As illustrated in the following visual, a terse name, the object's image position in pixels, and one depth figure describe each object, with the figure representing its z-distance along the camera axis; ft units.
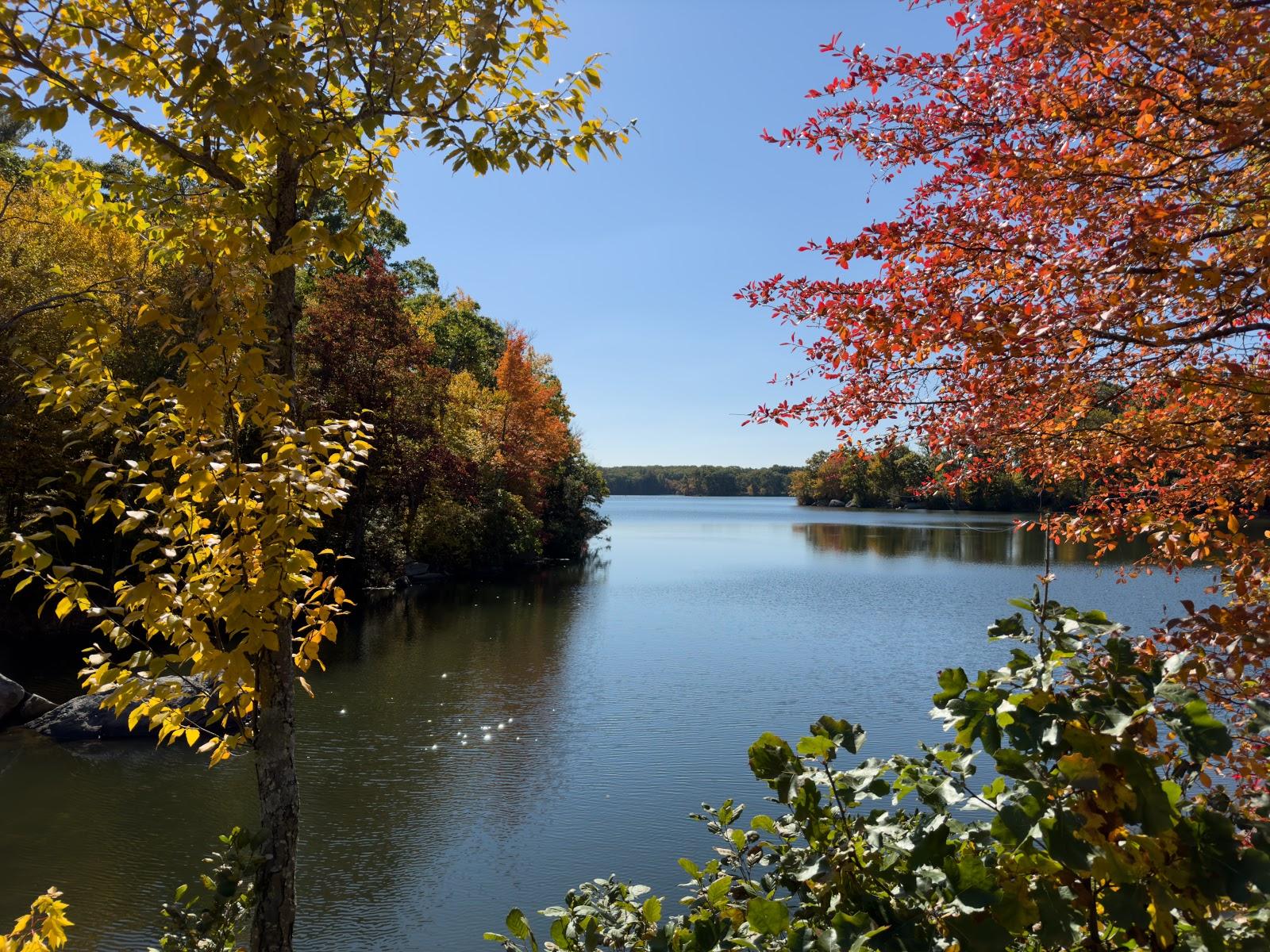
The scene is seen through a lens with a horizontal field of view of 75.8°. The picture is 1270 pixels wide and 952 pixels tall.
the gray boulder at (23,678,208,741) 29.25
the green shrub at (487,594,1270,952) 4.58
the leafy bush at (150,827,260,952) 7.41
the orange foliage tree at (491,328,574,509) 86.89
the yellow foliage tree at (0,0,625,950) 6.88
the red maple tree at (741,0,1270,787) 7.86
